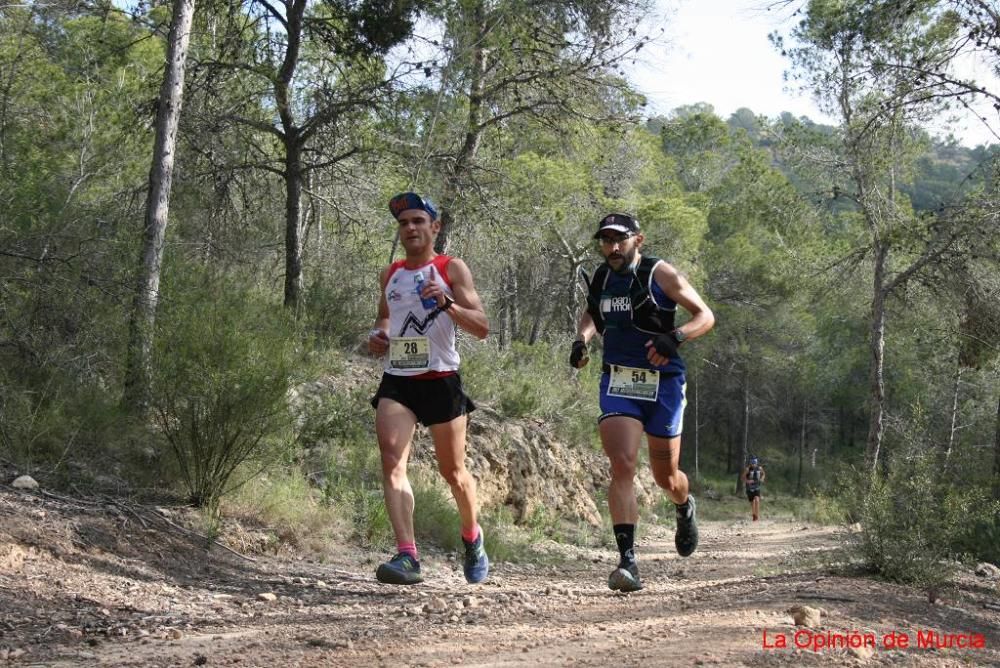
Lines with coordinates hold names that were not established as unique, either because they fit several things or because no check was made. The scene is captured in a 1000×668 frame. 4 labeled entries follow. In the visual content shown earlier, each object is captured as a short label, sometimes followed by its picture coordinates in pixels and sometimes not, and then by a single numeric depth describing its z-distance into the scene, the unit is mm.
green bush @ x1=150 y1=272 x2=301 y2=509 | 7062
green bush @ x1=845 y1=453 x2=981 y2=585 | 7121
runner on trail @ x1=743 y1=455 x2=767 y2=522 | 25000
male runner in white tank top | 5305
